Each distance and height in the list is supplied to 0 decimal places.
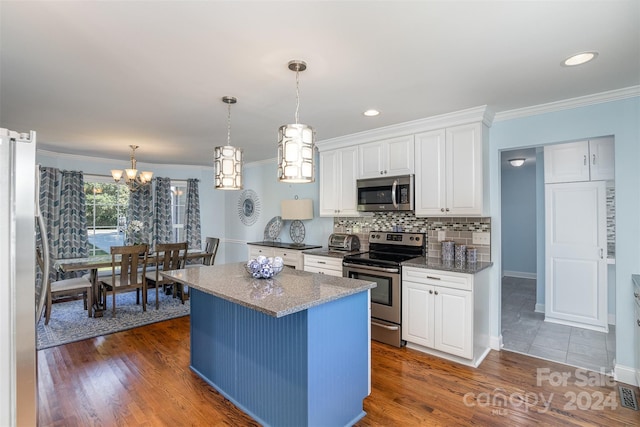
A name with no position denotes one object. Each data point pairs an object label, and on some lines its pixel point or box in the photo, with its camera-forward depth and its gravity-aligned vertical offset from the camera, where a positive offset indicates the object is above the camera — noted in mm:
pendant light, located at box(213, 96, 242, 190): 2543 +385
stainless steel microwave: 3645 +262
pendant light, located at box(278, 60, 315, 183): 1971 +387
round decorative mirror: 6426 +181
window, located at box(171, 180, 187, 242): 6844 +187
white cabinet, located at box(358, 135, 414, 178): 3668 +698
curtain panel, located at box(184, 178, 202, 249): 6832 -27
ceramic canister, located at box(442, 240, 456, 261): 3475 -373
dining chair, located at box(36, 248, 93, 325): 4008 -954
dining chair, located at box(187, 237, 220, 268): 5539 -626
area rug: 3668 -1352
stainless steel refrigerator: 1221 -252
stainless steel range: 3385 -664
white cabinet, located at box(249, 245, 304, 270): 4488 -579
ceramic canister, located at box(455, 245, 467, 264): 3379 -402
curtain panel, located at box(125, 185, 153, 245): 6160 +53
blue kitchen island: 1896 -862
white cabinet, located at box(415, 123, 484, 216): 3195 +463
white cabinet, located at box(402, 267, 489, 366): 2959 -941
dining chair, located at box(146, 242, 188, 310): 4598 -651
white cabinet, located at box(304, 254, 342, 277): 3904 -615
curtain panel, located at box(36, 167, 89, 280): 5223 +61
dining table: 4055 -643
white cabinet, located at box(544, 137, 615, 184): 3773 +669
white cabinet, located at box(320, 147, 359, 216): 4203 +461
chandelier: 4648 +595
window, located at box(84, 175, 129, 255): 5871 +69
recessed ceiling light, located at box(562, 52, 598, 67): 2059 +1035
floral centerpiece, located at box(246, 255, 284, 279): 2443 -396
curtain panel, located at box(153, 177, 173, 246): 6441 +74
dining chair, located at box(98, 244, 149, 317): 4250 -790
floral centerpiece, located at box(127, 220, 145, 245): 5838 -385
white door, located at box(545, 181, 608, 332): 3846 -478
